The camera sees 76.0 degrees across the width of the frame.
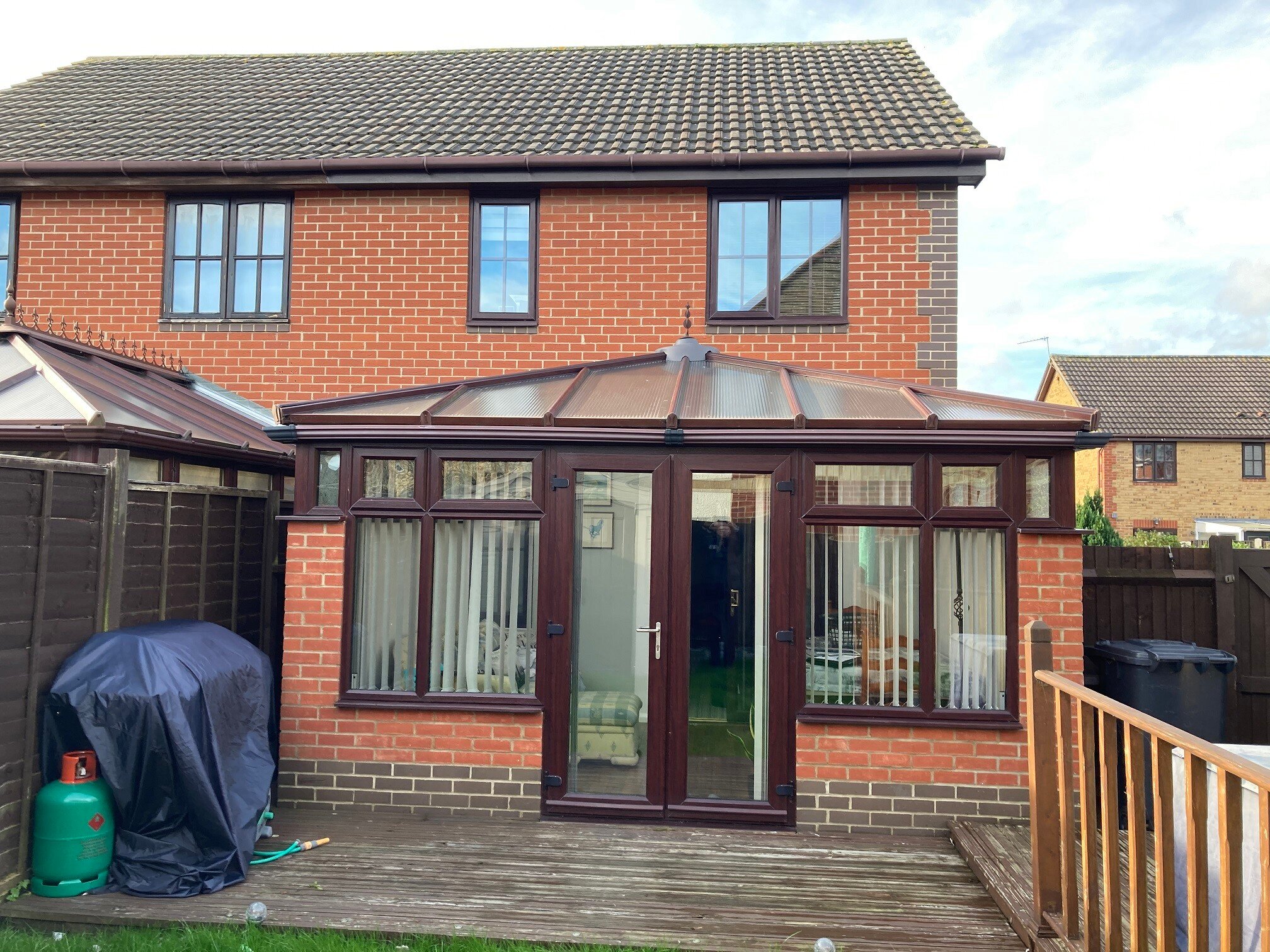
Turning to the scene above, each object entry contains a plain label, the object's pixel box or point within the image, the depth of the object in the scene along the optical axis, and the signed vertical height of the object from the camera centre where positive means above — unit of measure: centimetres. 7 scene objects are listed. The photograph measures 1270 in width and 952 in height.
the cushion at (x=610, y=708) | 536 -109
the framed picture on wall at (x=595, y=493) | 549 +33
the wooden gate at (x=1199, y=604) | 627 -41
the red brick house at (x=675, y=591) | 523 -31
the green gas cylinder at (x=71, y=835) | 422 -157
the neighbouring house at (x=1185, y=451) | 2561 +320
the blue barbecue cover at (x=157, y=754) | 429 -117
